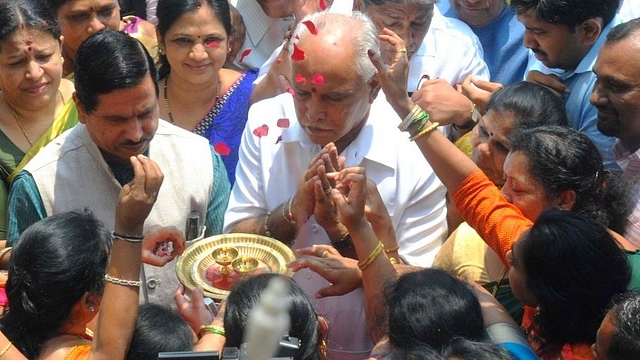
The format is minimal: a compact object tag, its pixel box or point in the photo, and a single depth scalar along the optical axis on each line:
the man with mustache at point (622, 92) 3.99
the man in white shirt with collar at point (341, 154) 3.82
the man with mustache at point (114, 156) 3.66
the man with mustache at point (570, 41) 4.44
